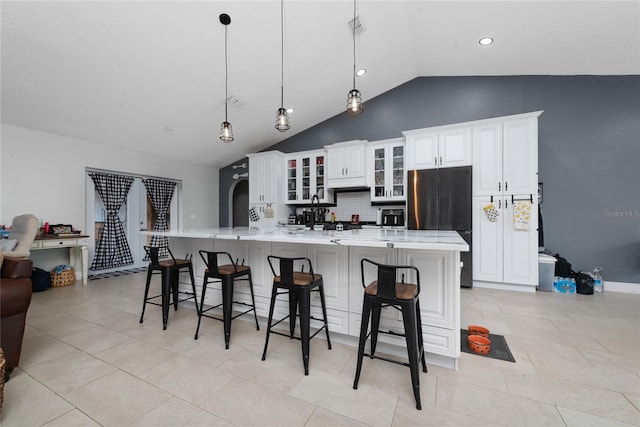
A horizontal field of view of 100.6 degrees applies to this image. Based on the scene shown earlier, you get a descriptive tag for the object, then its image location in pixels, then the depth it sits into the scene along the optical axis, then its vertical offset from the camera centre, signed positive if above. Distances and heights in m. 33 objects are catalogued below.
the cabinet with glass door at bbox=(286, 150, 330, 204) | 5.41 +0.71
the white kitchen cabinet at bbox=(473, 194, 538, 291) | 3.79 -0.55
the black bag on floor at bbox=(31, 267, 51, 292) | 3.88 -1.00
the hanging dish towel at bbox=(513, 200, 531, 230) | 3.78 -0.08
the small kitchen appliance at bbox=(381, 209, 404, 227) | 4.82 -0.13
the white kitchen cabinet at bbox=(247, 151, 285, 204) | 5.68 +0.74
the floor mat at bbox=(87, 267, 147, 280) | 4.73 -1.17
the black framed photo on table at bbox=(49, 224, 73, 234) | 4.05 -0.26
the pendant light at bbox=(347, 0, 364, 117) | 2.26 +0.91
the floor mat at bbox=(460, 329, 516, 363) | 2.11 -1.16
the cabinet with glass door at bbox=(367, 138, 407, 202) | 4.70 +0.72
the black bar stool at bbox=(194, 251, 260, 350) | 2.29 -0.60
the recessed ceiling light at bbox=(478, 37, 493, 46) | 3.54 +2.27
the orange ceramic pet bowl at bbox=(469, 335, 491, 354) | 2.15 -1.10
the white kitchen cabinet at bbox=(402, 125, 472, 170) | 4.14 +1.01
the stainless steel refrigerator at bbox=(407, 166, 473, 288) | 4.04 +0.12
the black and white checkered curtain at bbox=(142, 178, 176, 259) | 5.63 +0.25
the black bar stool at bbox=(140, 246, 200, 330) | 2.72 -0.62
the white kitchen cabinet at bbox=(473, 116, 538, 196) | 3.77 +0.77
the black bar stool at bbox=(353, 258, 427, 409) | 1.57 -0.58
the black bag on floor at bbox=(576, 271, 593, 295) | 3.69 -1.05
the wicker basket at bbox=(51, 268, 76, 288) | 4.18 -1.06
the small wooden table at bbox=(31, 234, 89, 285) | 3.80 -0.49
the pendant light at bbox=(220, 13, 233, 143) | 2.87 +0.91
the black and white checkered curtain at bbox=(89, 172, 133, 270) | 4.89 -0.26
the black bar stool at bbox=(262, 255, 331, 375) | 1.92 -0.59
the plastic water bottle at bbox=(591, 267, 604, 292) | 3.82 -1.08
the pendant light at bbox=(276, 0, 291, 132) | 2.56 +0.88
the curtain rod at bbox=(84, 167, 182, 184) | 4.75 +0.74
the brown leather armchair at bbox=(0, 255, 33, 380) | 1.80 -0.65
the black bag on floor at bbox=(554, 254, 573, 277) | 3.88 -0.87
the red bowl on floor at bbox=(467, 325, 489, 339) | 2.39 -1.10
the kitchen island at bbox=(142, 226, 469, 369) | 1.87 -0.53
